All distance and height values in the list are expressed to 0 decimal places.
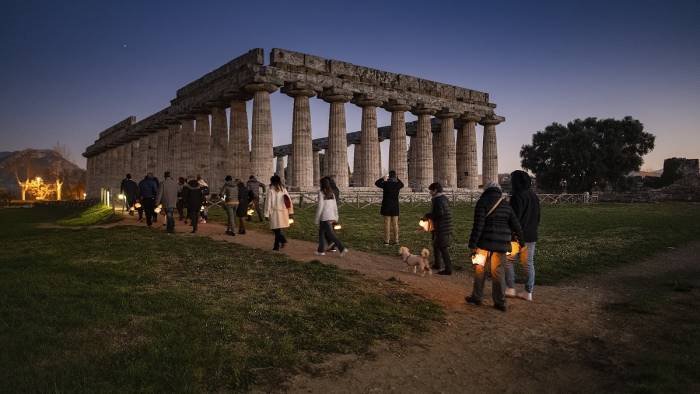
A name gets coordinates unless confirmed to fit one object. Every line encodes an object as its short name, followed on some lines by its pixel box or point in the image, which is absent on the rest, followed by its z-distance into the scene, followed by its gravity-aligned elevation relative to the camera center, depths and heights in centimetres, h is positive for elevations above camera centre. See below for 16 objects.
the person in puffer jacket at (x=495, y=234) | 752 -73
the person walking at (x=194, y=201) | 1653 -22
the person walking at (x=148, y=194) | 1861 +8
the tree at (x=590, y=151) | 6184 +615
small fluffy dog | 1000 -161
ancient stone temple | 3105 +651
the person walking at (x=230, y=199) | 1611 -15
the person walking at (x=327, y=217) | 1207 -65
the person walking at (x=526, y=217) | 811 -47
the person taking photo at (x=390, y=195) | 1380 -4
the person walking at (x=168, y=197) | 1648 -6
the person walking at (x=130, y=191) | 2169 +25
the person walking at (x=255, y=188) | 2022 +34
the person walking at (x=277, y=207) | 1270 -37
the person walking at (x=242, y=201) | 1676 -26
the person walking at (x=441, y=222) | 1018 -69
